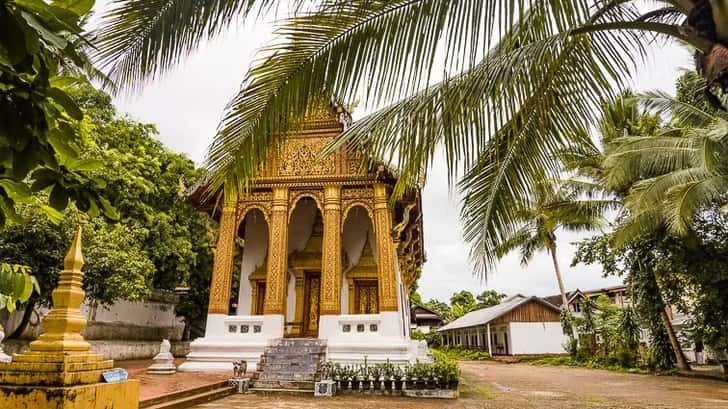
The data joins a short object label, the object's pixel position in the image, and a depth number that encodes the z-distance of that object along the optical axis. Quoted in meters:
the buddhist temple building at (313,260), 10.62
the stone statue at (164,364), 10.16
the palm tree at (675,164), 10.31
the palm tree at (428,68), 2.37
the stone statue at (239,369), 9.59
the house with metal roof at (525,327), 28.97
